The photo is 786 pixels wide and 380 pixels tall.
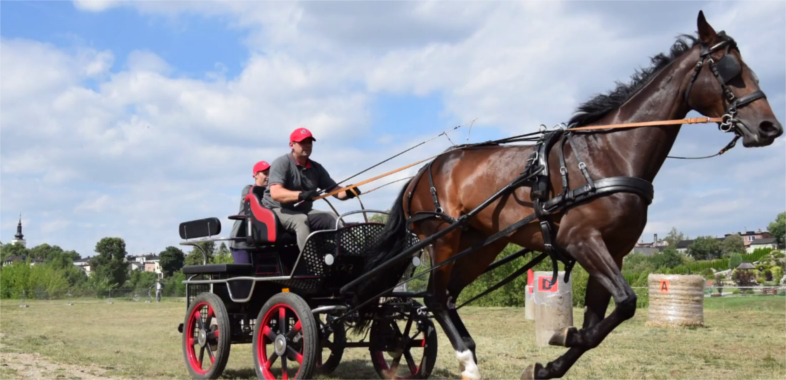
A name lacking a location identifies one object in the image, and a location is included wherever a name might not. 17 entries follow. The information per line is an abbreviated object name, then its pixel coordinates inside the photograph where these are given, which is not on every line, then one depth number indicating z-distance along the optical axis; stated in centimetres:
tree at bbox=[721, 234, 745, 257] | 10250
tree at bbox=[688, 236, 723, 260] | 10581
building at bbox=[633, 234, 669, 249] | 14280
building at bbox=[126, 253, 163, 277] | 13868
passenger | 746
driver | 673
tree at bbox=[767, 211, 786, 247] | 8398
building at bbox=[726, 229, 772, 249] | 13535
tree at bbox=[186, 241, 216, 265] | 4386
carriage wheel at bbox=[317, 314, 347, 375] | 641
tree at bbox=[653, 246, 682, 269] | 6994
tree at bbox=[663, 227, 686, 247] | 10154
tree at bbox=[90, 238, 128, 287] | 6982
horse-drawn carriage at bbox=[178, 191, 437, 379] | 647
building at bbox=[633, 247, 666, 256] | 13400
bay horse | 480
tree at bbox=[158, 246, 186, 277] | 7012
